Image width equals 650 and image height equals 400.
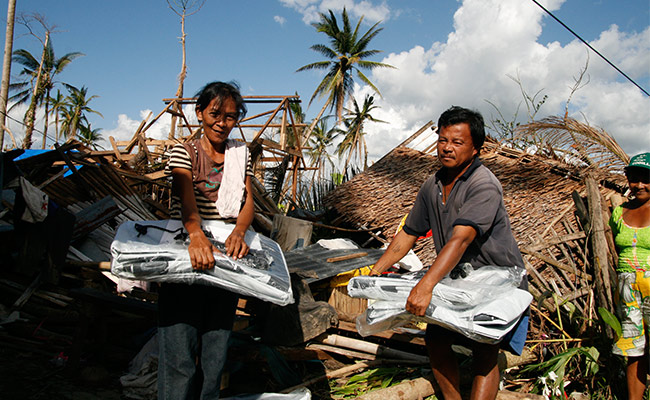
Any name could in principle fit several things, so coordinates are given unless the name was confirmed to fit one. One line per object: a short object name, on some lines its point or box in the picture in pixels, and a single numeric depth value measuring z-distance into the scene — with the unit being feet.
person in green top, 10.59
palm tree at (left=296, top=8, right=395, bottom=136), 91.20
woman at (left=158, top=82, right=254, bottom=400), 6.12
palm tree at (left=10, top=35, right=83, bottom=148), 92.28
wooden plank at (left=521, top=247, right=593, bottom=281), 14.42
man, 6.66
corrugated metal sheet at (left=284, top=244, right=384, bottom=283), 14.75
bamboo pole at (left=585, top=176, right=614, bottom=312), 13.01
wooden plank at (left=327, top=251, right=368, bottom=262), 17.46
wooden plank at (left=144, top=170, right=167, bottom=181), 23.86
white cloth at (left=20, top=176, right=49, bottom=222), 12.69
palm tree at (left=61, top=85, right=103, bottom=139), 108.27
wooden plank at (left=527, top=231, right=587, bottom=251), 15.61
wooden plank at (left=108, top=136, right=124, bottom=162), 26.14
